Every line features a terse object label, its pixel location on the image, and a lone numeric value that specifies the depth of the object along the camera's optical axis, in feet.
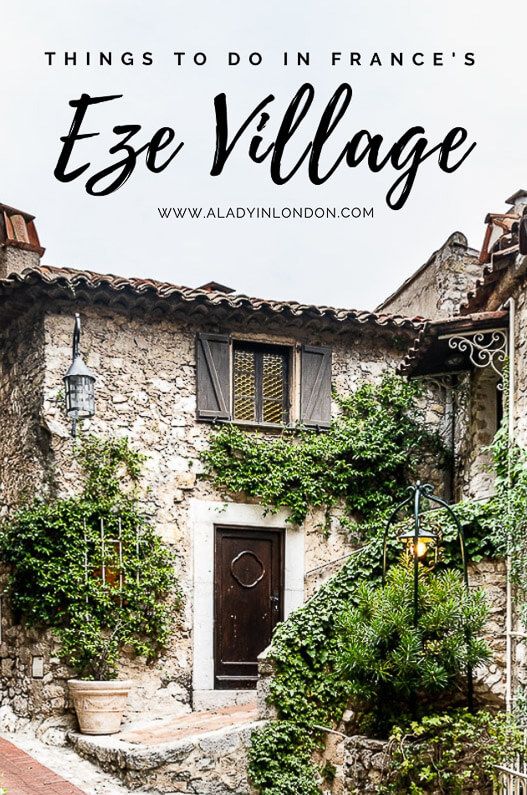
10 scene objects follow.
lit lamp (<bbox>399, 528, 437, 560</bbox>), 27.78
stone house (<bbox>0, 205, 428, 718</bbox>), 38.29
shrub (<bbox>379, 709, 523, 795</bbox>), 25.73
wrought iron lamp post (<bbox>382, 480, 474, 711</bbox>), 27.09
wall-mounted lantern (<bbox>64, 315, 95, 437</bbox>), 36.47
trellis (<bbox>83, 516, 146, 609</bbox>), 36.99
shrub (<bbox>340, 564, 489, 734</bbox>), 26.91
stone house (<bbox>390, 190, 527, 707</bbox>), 28.91
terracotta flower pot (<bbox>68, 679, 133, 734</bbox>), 35.04
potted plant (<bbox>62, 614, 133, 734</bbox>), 35.12
